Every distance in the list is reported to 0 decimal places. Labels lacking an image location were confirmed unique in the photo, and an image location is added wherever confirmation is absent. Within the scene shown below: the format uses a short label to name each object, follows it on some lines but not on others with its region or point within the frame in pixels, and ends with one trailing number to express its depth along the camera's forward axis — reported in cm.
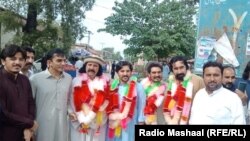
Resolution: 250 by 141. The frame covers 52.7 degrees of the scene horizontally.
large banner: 411
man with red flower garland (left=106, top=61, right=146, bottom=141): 305
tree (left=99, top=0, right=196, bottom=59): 1274
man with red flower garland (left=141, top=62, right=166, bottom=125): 302
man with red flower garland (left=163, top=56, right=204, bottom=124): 284
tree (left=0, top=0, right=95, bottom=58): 1048
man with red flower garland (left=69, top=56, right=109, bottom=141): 305
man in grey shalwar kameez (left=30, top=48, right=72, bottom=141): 294
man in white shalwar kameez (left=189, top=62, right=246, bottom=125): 239
